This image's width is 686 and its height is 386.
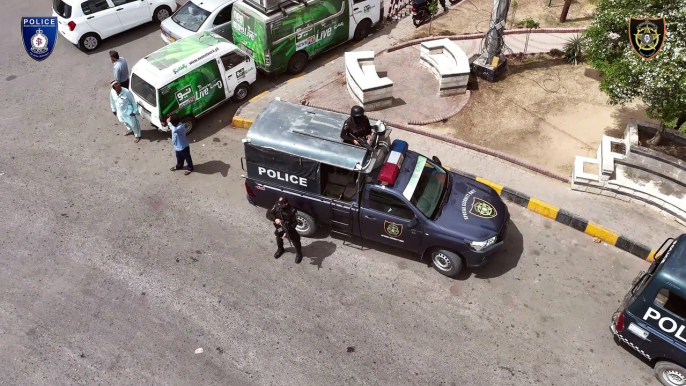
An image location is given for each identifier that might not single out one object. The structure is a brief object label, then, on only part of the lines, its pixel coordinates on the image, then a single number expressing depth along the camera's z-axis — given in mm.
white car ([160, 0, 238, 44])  14531
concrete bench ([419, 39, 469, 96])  12992
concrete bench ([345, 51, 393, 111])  12617
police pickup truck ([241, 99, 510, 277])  8898
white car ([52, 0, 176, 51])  15047
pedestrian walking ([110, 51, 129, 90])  12953
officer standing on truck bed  9156
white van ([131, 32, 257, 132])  11750
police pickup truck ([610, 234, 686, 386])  7074
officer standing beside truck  8812
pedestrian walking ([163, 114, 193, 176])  10695
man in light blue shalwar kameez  11754
